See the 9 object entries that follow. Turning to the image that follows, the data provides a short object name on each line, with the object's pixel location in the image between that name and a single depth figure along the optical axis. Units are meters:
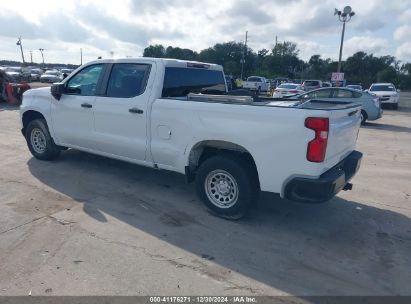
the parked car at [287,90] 21.89
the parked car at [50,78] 40.19
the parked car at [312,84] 32.22
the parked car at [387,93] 22.72
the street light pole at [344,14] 22.59
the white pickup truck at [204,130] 3.71
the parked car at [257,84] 35.79
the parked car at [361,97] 13.92
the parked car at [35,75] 44.91
